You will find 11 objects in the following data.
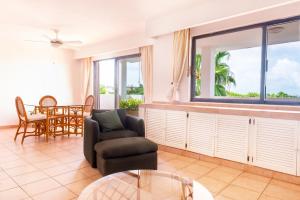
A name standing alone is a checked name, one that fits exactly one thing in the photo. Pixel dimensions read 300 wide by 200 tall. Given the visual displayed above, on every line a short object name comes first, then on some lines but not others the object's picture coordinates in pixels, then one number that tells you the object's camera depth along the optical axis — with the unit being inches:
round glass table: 65.1
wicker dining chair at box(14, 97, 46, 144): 175.8
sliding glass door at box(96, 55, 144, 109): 221.9
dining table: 190.2
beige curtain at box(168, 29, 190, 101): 155.0
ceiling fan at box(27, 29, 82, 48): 188.5
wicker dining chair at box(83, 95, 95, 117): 222.3
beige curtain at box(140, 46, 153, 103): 193.5
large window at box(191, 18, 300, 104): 126.0
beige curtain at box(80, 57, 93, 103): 269.4
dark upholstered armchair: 117.0
